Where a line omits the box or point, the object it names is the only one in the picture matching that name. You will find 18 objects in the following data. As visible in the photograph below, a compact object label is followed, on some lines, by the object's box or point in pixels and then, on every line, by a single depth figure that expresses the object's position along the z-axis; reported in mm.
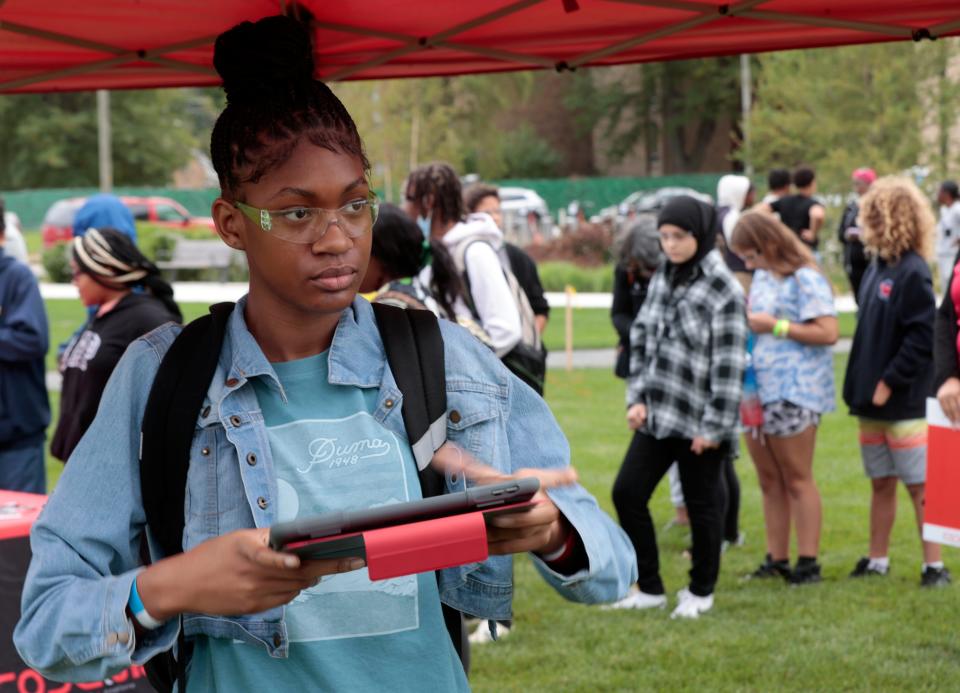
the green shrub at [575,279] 28297
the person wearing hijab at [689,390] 7305
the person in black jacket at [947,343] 6273
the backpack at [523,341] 6672
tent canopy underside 3420
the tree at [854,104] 24219
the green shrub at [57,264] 31875
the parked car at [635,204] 37106
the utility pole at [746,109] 31875
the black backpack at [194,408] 2152
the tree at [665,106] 57156
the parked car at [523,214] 38094
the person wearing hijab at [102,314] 5891
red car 35906
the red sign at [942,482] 5871
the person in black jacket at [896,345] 7676
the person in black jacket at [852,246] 14750
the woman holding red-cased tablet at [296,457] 2078
